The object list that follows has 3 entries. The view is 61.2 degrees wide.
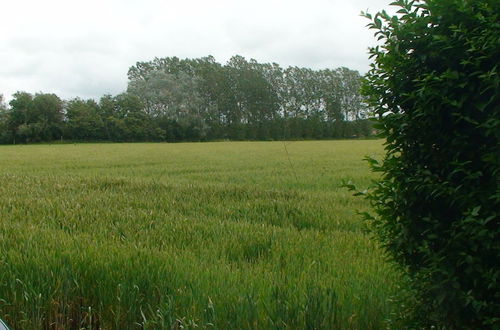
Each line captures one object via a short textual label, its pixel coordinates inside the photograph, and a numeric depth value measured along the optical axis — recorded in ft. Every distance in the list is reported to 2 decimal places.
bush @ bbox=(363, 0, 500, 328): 6.91
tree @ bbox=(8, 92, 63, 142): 239.09
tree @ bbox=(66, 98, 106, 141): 246.47
